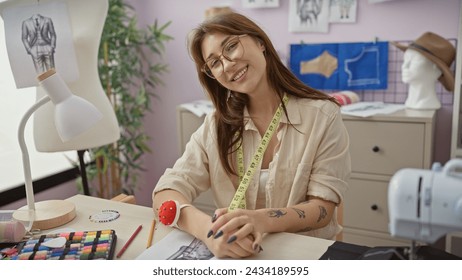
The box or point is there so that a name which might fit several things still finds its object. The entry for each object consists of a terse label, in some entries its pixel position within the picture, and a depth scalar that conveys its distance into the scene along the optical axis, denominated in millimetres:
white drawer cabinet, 2166
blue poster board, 2566
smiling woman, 1288
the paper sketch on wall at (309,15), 2645
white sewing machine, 684
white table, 1010
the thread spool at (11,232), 1082
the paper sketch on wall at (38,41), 1477
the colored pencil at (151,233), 1082
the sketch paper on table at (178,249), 1003
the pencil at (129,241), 1033
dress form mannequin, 1731
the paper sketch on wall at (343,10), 2568
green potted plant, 2727
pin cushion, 1154
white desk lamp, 1074
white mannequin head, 2270
